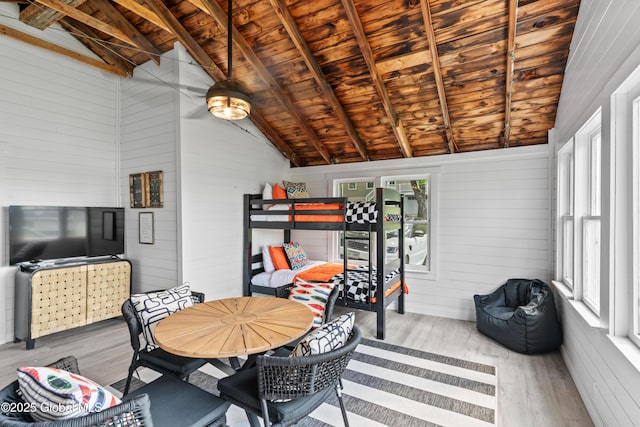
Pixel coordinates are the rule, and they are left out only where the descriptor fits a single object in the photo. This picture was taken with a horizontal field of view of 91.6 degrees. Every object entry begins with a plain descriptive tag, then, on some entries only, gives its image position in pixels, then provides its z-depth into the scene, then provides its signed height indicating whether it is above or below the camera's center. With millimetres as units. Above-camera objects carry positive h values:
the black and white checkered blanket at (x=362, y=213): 3688 -34
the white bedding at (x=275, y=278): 4250 -938
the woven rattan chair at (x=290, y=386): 1468 -871
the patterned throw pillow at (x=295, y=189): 4973 +346
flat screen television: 3395 -246
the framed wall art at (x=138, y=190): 4035 +289
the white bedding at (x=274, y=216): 4188 -76
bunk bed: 3639 -260
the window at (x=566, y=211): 3108 -20
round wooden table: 1636 -716
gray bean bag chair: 3068 -1150
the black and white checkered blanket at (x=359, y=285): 3682 -904
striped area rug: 2174 -1463
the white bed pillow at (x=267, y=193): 4598 +262
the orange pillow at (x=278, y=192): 4738 +285
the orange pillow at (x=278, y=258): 4516 -699
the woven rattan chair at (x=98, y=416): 995 -691
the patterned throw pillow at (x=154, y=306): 2256 -721
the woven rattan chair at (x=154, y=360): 2012 -996
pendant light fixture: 2414 +875
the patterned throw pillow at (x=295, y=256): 4594 -686
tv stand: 3281 -953
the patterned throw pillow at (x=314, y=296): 2590 -745
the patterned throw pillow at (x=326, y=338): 1533 -655
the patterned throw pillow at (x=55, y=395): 1068 -649
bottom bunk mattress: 3705 -885
